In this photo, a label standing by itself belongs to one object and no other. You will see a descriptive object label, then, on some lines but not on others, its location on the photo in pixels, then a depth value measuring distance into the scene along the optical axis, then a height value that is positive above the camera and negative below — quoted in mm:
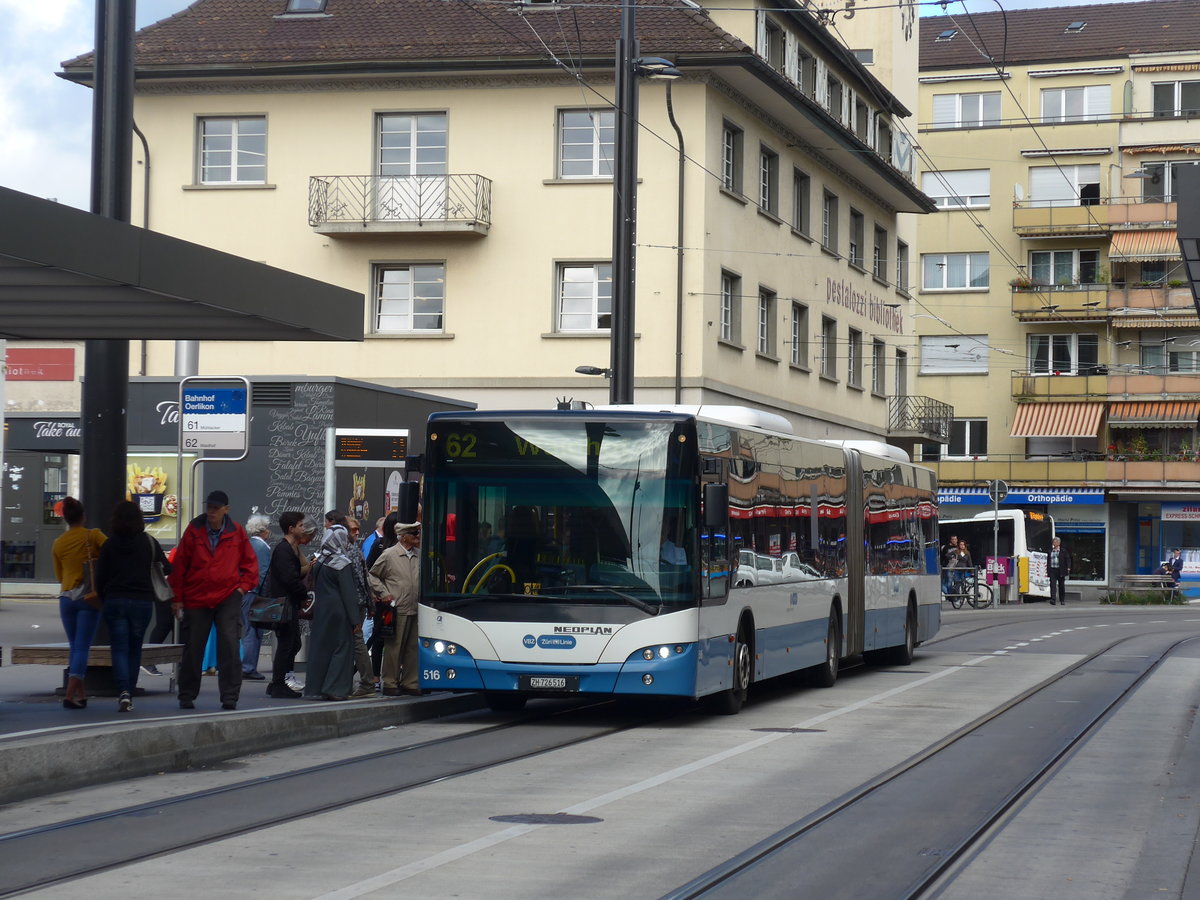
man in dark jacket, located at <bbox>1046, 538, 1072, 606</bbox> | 51456 -778
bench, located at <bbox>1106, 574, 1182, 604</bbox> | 54250 -1335
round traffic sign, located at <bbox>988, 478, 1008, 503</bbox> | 46250 +1265
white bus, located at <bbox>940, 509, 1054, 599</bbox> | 53844 -55
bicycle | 49375 -1423
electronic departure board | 20875 +980
